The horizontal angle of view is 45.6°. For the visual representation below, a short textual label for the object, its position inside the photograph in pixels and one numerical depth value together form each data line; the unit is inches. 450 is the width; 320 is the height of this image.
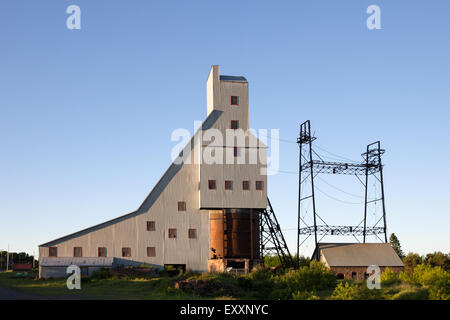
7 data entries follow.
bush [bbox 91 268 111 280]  1988.7
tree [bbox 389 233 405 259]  4167.3
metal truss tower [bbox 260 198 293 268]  2374.5
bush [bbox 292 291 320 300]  1271.4
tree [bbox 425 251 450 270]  3407.5
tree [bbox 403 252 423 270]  3353.8
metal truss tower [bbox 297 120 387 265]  2654.0
